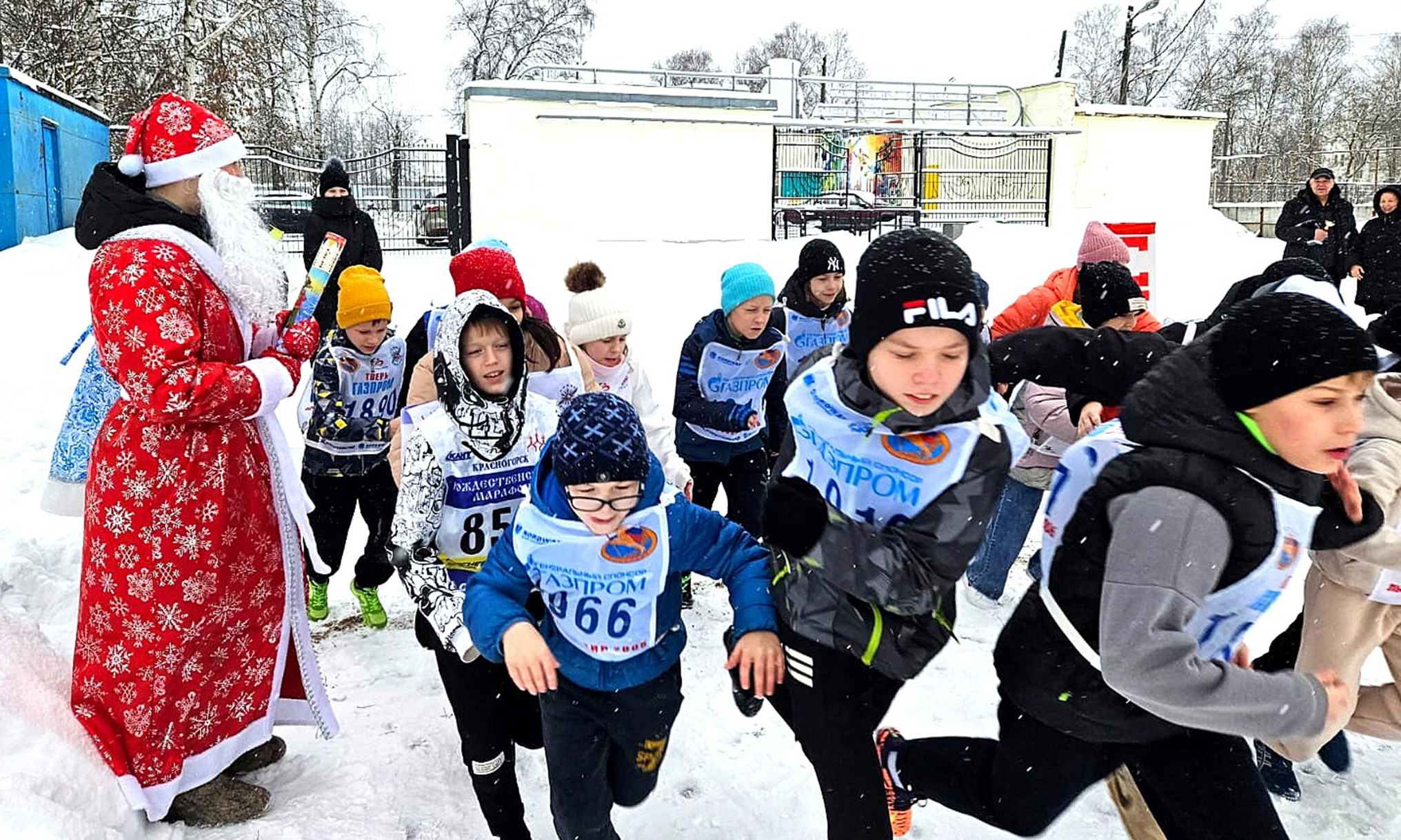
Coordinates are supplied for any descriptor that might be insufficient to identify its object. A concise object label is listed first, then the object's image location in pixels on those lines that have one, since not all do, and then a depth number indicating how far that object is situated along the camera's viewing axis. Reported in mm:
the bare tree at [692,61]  57656
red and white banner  5598
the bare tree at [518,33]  35625
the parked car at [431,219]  16578
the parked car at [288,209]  13672
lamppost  37562
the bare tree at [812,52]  55000
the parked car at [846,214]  15164
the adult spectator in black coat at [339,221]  8062
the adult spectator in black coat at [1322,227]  11469
